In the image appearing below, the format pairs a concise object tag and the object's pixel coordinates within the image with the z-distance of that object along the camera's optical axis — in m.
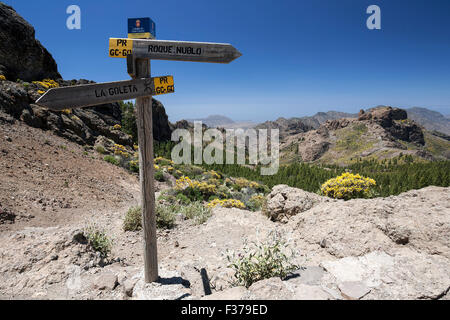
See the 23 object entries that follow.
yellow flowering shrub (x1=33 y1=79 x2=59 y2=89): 21.53
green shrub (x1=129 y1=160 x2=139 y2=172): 18.33
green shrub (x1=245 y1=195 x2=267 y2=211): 12.43
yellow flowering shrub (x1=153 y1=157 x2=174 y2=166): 25.44
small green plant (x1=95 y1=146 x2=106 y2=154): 19.12
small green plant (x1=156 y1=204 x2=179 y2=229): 7.27
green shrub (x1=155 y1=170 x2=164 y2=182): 18.94
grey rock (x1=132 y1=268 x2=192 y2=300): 3.21
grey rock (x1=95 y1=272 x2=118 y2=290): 3.57
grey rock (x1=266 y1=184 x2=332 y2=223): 7.38
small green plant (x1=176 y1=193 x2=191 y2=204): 12.84
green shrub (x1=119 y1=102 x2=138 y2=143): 33.06
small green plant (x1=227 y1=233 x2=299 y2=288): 3.28
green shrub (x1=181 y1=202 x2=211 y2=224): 7.71
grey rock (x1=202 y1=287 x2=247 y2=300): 2.85
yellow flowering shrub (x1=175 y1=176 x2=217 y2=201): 15.59
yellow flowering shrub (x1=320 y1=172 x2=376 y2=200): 7.96
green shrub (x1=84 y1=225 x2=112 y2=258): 4.74
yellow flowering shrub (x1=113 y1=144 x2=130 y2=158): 20.67
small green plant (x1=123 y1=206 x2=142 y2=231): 7.03
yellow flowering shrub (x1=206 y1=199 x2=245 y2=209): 11.41
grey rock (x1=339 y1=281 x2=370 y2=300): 2.69
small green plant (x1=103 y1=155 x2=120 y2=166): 17.87
